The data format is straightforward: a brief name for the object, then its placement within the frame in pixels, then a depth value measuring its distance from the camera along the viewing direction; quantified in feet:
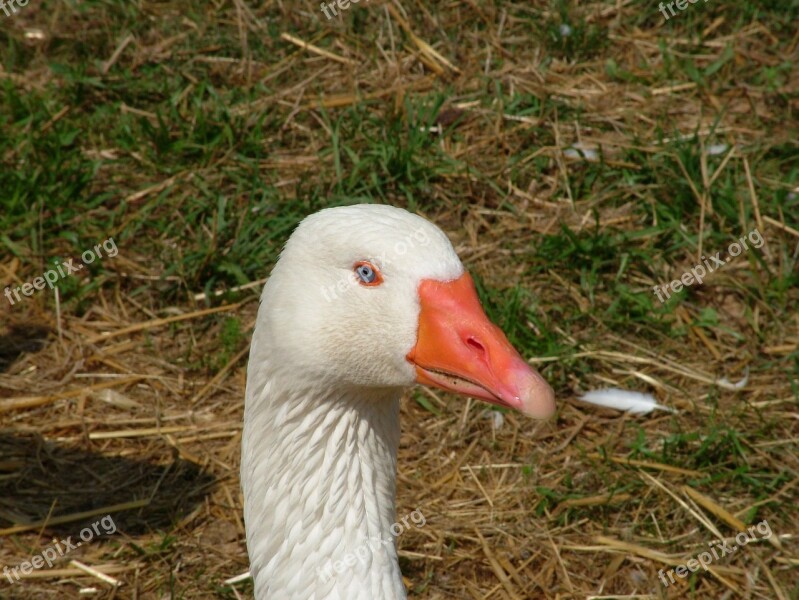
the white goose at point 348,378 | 16.01
